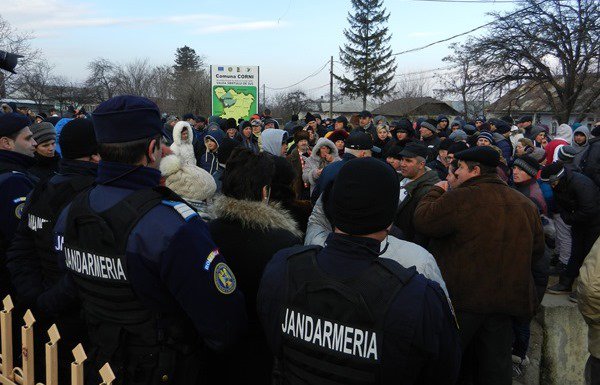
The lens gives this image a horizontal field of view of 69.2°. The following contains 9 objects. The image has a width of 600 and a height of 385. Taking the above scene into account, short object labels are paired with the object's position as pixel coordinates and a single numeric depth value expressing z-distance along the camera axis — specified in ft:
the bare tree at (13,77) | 73.47
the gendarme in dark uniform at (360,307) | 4.90
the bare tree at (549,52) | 71.15
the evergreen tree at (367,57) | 155.12
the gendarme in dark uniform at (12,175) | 9.80
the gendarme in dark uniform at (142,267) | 5.84
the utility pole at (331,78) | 125.49
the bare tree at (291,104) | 160.09
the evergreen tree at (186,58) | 215.51
